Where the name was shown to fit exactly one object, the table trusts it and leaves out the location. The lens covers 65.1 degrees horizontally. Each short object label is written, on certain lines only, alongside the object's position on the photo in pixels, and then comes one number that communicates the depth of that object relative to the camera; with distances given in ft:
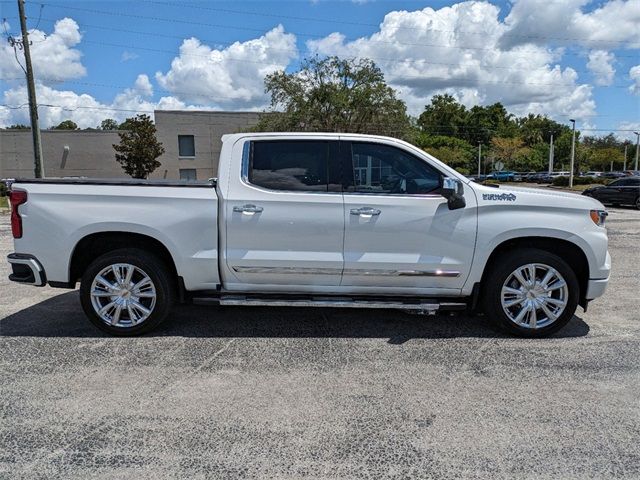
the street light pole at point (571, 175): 143.90
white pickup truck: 15.21
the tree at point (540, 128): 346.05
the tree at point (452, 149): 262.26
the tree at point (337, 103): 121.19
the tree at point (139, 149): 129.80
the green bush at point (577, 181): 164.72
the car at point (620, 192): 73.67
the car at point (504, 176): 221.78
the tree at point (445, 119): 328.29
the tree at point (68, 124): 322.14
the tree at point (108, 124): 333.42
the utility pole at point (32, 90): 75.36
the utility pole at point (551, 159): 252.42
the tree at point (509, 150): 266.86
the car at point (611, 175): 191.21
